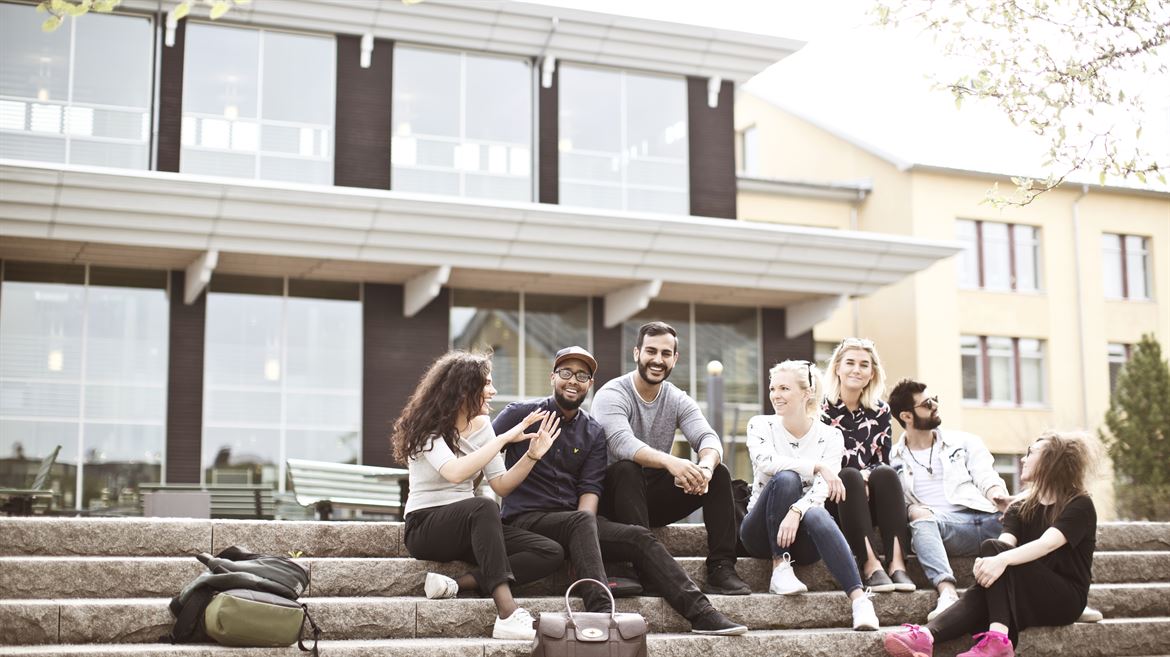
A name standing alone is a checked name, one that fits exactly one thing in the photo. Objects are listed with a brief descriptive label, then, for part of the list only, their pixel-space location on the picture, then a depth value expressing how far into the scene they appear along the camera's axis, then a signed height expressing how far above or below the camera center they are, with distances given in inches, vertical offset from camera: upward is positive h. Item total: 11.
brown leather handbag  242.2 -39.6
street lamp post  669.9 +18.9
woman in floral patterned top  303.1 -9.2
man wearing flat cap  272.5 -18.0
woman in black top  286.2 -30.0
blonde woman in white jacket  290.0 -14.1
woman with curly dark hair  269.9 -10.3
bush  1059.3 +0.5
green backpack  239.5 -33.9
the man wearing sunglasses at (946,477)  326.3 -12.6
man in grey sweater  295.1 -7.2
